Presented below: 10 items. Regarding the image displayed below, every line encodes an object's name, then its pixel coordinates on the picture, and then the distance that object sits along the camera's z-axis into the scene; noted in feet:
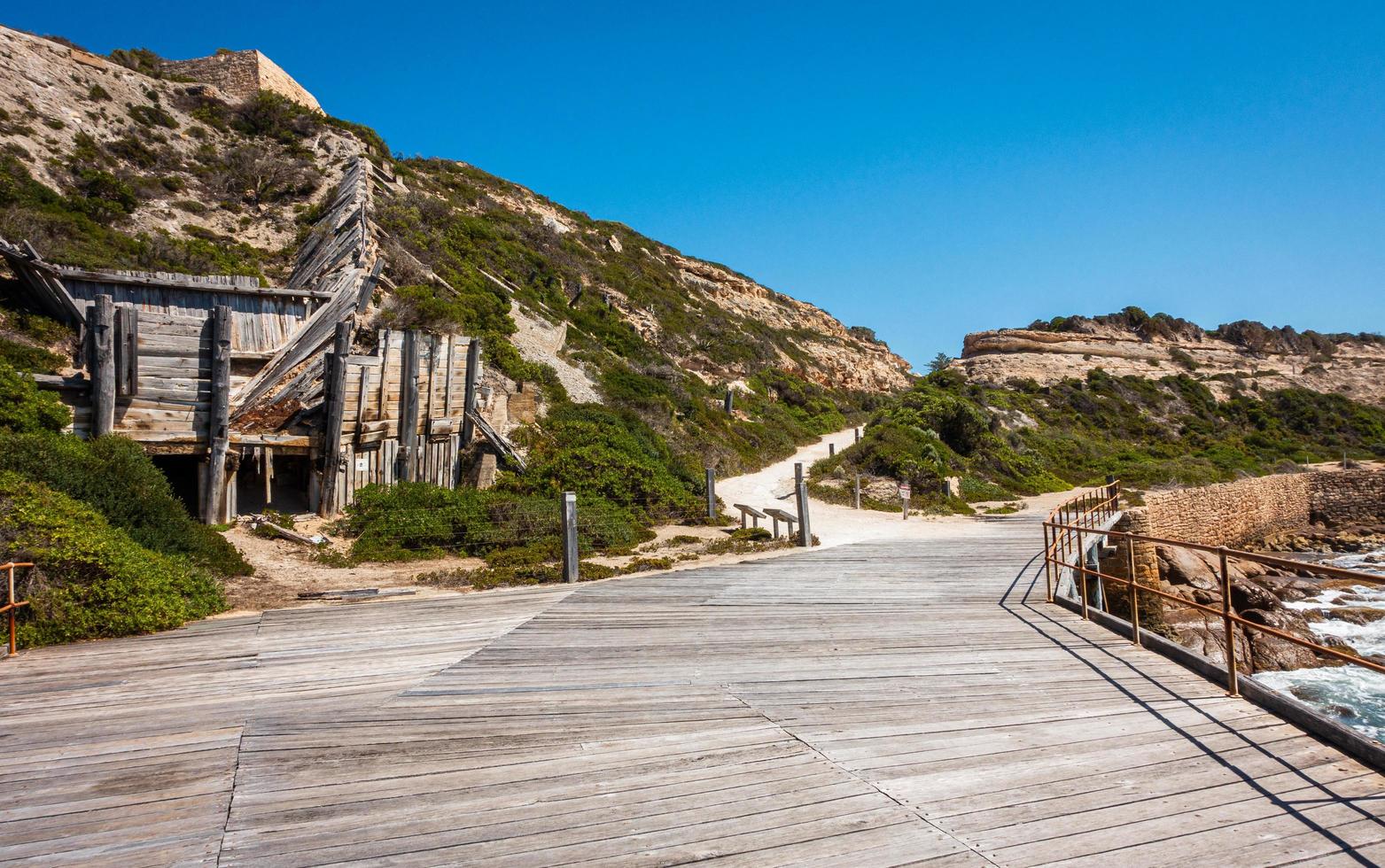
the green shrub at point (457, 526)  39.22
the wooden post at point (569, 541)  32.29
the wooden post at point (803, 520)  43.73
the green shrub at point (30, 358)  38.11
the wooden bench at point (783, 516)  46.65
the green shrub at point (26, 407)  31.76
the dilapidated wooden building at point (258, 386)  36.83
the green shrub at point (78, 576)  21.17
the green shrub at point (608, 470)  51.03
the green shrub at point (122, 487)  27.14
